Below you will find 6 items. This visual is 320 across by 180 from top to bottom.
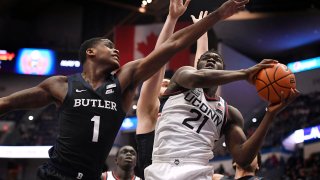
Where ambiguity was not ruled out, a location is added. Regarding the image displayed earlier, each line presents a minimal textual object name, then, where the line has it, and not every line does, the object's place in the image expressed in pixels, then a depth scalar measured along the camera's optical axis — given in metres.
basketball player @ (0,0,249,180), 3.74
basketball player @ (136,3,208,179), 4.90
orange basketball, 3.58
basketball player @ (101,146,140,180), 7.46
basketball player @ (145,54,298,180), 4.04
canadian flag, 18.77
